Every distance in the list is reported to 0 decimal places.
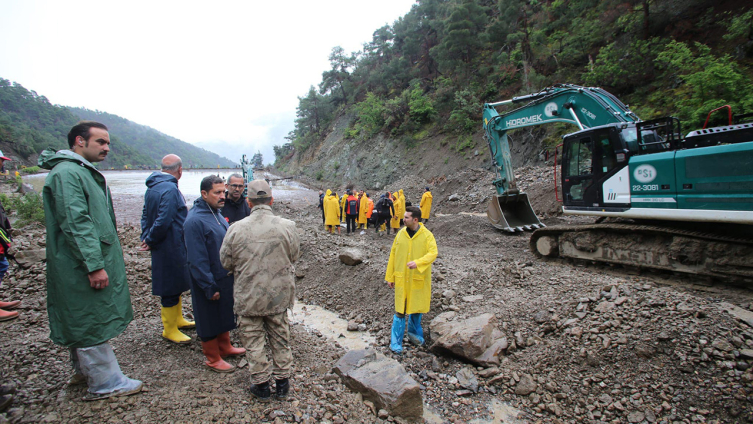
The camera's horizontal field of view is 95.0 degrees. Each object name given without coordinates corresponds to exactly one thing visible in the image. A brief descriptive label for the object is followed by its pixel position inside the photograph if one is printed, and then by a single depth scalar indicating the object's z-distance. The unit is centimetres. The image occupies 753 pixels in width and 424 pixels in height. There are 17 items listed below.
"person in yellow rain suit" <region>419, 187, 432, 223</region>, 1266
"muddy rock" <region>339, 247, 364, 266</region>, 700
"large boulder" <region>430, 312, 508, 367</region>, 402
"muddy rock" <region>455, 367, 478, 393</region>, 374
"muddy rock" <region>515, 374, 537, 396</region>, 362
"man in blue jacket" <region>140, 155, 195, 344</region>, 351
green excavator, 488
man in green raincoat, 234
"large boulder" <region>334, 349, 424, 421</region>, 303
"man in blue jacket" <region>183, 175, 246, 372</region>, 301
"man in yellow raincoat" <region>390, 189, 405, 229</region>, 1229
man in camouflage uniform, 272
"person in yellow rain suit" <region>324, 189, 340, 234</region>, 1180
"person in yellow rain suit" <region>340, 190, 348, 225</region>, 1221
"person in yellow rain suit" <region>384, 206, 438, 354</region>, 412
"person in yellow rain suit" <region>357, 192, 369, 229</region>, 1227
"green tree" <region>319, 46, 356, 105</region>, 4466
